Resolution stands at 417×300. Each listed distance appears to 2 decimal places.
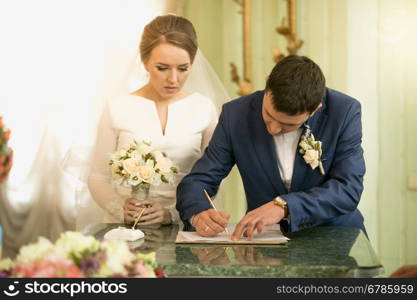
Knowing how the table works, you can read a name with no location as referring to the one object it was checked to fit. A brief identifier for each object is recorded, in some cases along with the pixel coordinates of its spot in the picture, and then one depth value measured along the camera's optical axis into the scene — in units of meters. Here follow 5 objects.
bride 4.42
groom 3.49
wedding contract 3.34
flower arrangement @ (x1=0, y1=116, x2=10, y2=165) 1.98
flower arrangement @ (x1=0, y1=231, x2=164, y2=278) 1.87
